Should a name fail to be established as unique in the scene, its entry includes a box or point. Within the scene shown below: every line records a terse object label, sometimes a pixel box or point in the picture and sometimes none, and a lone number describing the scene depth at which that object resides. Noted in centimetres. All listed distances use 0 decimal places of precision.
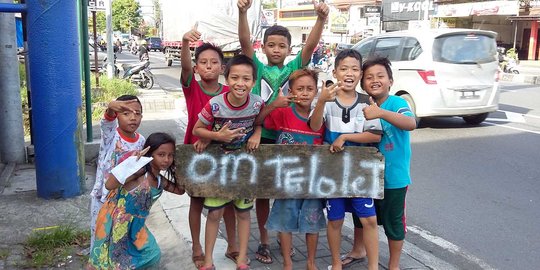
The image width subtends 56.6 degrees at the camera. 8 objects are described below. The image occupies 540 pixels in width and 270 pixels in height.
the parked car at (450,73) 845
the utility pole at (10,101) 575
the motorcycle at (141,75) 1464
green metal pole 551
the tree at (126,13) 6619
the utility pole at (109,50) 1449
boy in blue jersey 319
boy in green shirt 348
